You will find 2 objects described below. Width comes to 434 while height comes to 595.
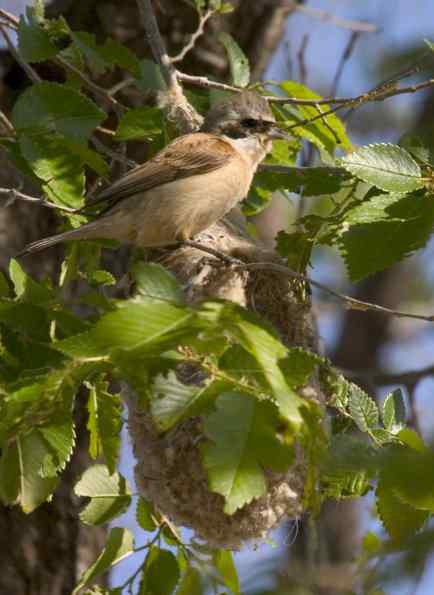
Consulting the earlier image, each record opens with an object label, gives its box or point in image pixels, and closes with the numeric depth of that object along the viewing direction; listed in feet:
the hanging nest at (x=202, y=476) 24.88
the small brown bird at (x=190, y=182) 29.53
